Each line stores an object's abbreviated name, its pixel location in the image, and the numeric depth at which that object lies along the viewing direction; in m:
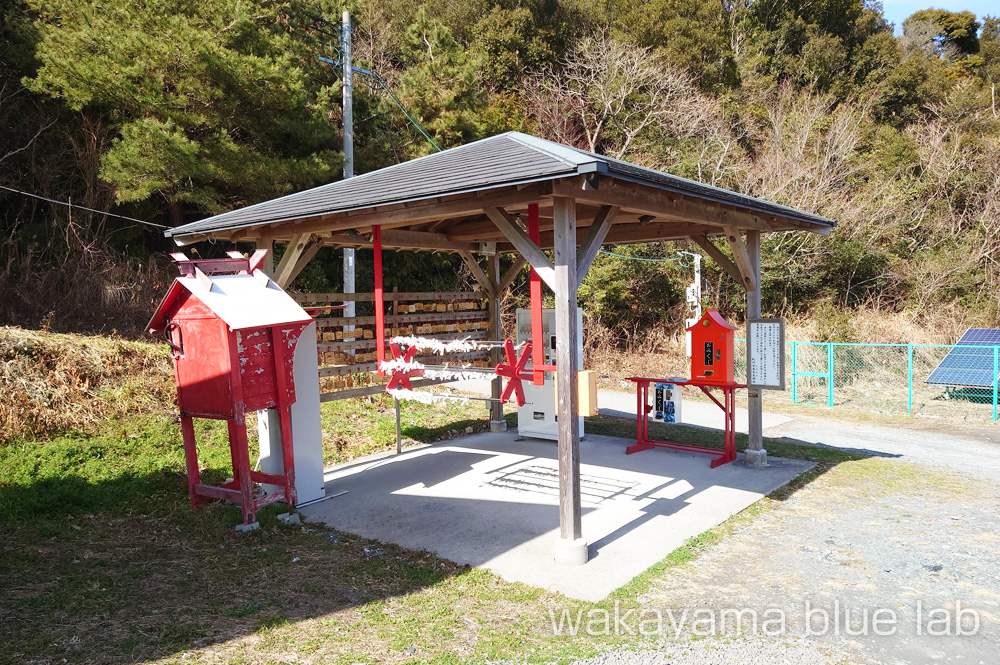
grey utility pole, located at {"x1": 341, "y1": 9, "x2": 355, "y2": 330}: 11.59
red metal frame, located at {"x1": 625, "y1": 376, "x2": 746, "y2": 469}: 6.62
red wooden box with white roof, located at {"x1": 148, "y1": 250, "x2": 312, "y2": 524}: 4.92
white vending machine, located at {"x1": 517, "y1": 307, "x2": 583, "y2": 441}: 8.00
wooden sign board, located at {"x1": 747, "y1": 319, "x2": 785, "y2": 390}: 6.39
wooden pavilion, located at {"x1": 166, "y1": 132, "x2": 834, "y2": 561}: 4.11
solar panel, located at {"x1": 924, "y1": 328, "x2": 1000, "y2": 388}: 10.22
